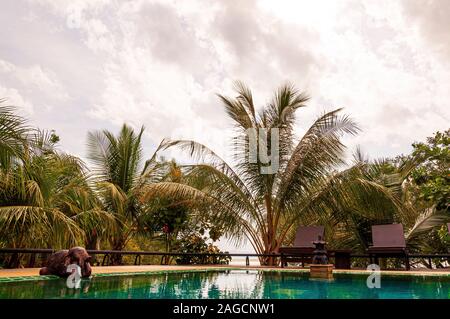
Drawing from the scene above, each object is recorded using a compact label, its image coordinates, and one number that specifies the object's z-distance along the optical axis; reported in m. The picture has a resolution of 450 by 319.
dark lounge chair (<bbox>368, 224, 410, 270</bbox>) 8.01
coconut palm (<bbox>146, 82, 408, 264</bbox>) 9.67
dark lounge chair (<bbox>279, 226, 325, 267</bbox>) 8.77
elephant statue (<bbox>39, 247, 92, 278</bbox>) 5.39
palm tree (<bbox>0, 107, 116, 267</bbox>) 5.11
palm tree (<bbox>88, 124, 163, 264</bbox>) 11.40
